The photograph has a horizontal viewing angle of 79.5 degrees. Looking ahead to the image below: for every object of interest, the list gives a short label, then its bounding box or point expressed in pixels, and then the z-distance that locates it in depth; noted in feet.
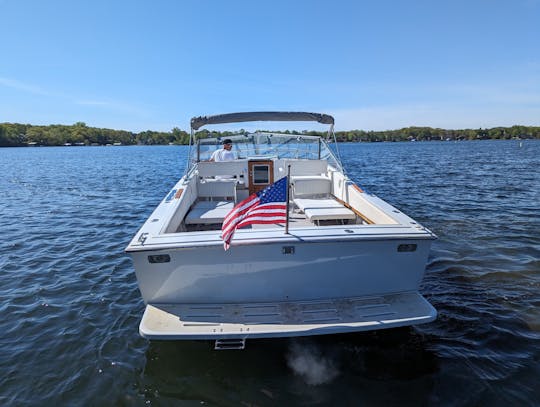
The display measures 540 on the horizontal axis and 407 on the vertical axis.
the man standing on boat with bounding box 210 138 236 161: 28.32
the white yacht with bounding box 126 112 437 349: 11.16
